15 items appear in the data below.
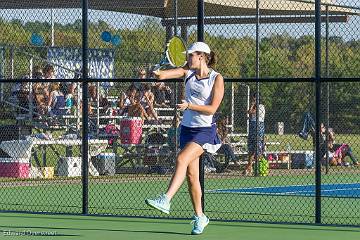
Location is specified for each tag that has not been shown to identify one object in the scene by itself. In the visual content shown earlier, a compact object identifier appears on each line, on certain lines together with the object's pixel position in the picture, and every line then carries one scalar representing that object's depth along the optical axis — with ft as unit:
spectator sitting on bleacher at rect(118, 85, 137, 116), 82.12
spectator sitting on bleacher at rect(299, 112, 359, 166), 91.37
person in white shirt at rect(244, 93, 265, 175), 79.23
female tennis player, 44.73
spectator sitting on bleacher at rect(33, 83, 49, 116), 81.95
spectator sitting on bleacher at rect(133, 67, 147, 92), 79.11
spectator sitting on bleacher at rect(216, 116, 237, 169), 84.23
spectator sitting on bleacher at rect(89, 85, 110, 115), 85.61
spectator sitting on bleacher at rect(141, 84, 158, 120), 82.09
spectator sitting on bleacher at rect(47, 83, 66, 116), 80.86
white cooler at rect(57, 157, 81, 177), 78.48
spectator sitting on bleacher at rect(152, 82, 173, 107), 86.22
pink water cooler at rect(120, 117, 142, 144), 82.07
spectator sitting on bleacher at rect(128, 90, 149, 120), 82.48
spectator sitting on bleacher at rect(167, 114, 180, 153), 81.41
